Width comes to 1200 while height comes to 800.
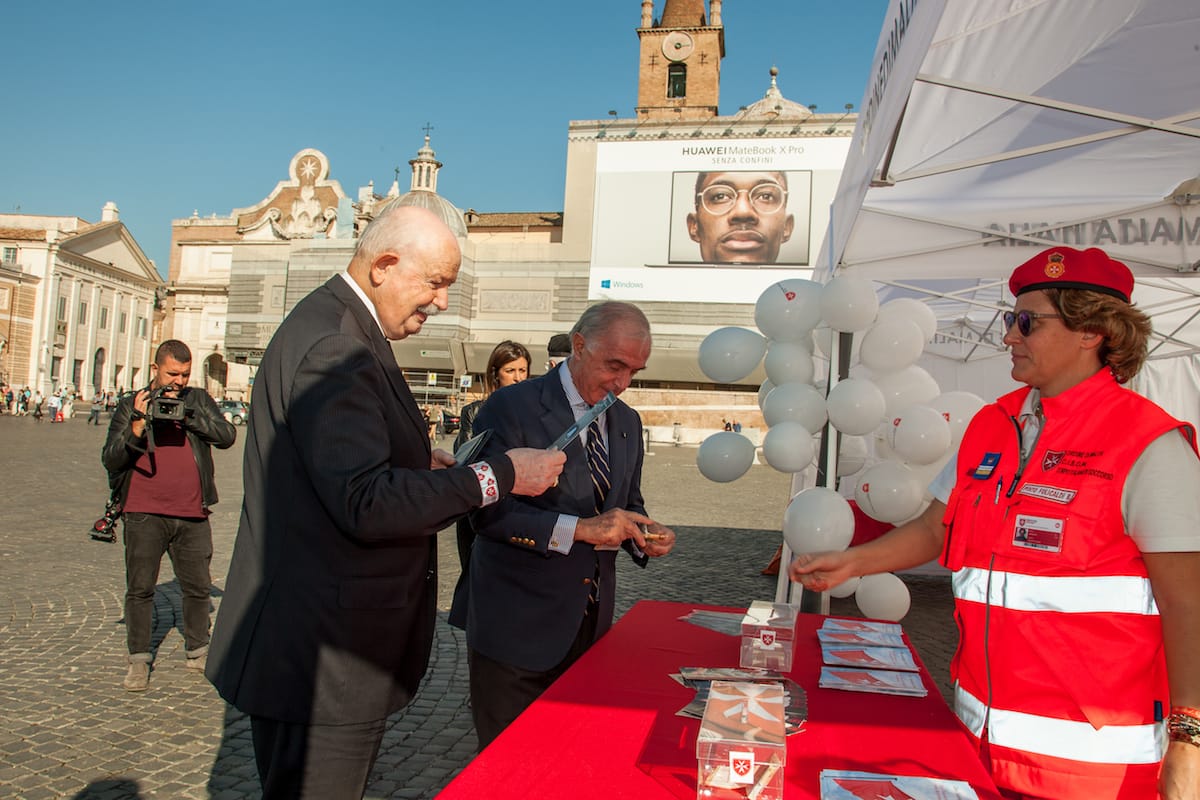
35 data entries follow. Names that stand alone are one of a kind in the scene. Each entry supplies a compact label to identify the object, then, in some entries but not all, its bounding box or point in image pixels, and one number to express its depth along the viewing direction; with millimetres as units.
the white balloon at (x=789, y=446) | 4902
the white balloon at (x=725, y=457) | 5363
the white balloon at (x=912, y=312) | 5180
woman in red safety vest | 1460
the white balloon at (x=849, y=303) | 4859
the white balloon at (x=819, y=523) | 4457
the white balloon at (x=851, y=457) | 5902
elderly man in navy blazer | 2285
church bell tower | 48000
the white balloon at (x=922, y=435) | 5023
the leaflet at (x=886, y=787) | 1317
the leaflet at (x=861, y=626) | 2449
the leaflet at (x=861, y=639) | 2287
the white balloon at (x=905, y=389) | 5316
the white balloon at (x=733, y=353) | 5344
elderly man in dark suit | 1588
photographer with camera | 4148
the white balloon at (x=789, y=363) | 5250
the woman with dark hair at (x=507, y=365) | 5207
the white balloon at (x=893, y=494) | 5012
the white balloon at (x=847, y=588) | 5242
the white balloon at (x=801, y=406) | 5043
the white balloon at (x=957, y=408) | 5195
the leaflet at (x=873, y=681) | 1895
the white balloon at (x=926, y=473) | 5172
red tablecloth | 1366
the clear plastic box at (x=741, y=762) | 1287
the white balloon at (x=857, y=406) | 4832
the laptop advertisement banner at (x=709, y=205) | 35750
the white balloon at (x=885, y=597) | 5184
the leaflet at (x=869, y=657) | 2086
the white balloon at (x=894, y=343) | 5113
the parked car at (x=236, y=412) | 34281
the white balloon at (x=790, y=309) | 5203
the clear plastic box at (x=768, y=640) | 1999
